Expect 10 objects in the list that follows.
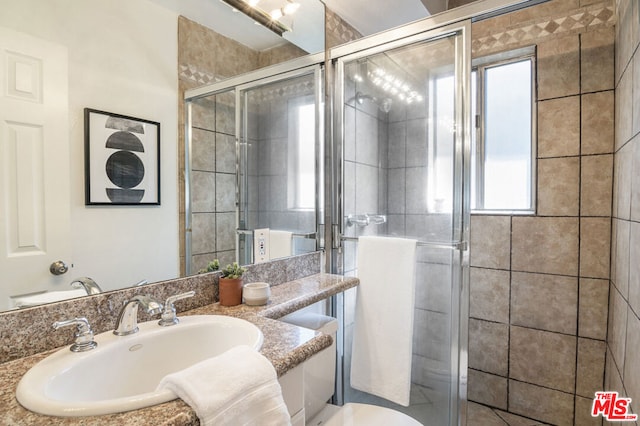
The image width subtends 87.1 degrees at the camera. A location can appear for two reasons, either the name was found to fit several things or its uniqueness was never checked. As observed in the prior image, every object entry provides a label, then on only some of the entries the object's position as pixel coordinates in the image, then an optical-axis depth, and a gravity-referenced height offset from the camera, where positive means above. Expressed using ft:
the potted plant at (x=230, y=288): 3.88 -0.96
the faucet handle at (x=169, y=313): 3.18 -1.03
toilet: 4.24 -2.65
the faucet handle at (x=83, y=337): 2.61 -1.04
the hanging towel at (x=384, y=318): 4.91 -1.71
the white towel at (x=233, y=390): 1.89 -1.09
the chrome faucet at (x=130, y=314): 2.89 -0.95
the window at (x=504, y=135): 6.81 +1.50
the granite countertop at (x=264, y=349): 1.81 -1.15
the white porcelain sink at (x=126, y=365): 1.92 -1.20
